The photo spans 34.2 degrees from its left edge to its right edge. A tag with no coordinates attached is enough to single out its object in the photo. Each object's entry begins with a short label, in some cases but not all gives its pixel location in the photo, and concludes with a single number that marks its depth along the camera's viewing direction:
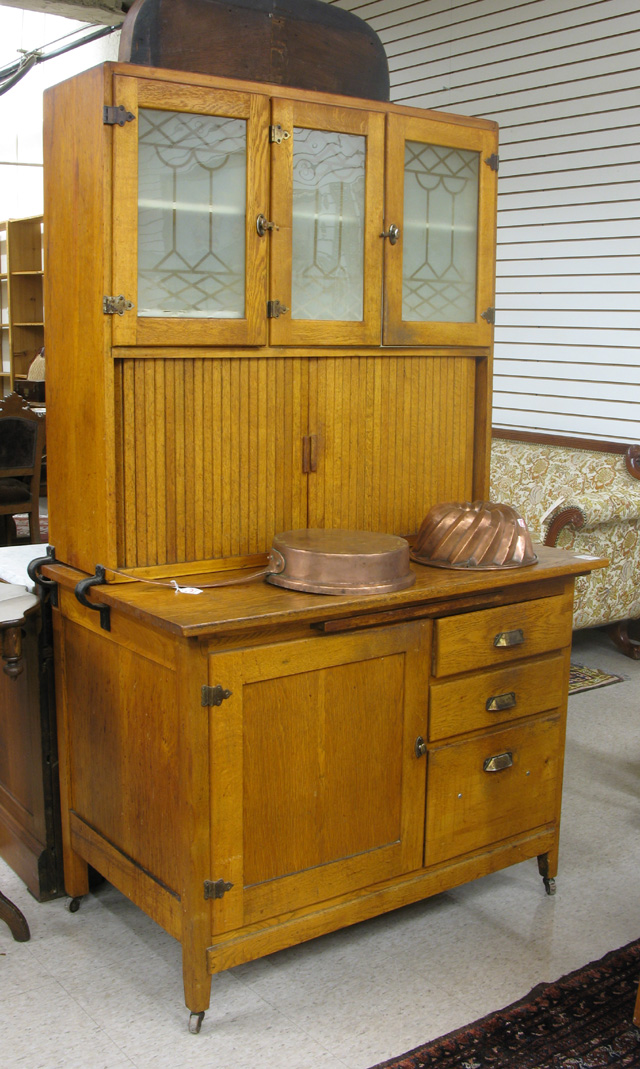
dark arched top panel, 2.46
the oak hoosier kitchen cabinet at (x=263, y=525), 2.35
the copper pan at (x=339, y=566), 2.46
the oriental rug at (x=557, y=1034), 2.26
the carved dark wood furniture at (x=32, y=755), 2.79
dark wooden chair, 6.93
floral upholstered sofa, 4.98
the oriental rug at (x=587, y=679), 4.87
